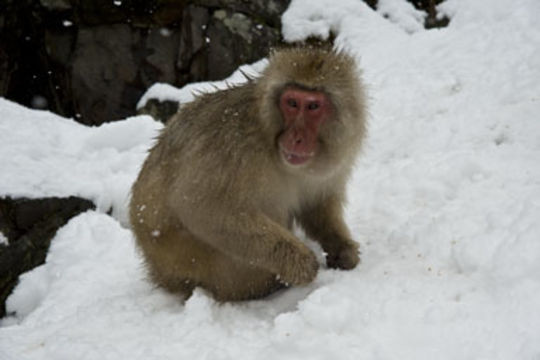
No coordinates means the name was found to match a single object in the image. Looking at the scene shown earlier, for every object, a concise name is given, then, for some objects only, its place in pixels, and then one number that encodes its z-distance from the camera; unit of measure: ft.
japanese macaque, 9.04
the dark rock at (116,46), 24.30
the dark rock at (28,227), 13.58
